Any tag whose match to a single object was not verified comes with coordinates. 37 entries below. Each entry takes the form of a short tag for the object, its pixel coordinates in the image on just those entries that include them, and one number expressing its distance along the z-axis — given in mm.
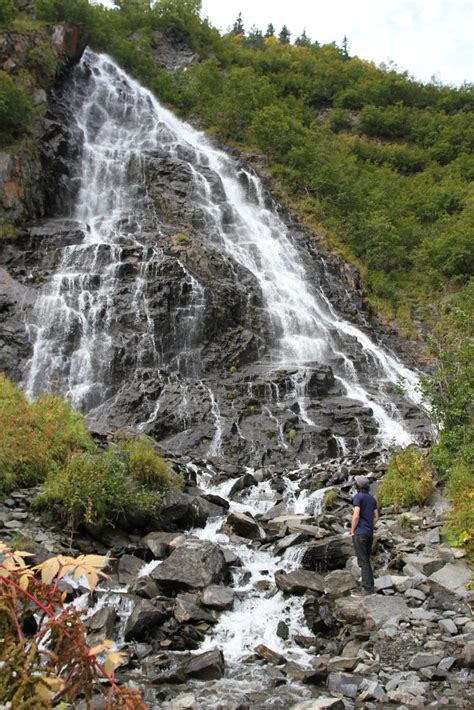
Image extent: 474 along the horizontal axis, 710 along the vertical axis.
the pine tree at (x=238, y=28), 77675
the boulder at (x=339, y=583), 8141
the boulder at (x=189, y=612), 7523
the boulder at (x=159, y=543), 9359
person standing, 8227
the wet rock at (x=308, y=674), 6182
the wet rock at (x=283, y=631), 7336
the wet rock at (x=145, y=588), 8031
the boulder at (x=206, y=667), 6430
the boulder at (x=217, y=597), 7957
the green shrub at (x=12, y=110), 27388
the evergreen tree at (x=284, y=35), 81175
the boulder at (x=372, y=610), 7121
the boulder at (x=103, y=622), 7078
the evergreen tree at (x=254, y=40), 67062
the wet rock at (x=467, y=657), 5867
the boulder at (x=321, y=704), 5352
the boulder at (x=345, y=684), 5762
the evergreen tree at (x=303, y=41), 72375
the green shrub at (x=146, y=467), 10742
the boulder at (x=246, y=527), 10609
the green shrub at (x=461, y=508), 8312
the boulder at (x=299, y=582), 8258
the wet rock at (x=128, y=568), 8567
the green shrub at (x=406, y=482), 10469
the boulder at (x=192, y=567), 8391
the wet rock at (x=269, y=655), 6790
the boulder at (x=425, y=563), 7895
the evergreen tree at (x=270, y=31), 81244
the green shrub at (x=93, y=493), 9391
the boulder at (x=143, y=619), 7180
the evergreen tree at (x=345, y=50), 66188
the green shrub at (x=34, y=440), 10281
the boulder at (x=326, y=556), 9203
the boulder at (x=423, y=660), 5986
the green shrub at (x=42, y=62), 31875
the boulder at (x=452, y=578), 7328
